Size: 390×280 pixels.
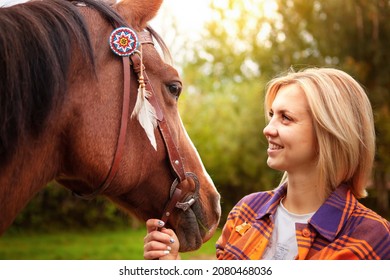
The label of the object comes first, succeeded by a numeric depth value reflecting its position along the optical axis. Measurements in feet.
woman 5.60
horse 5.28
